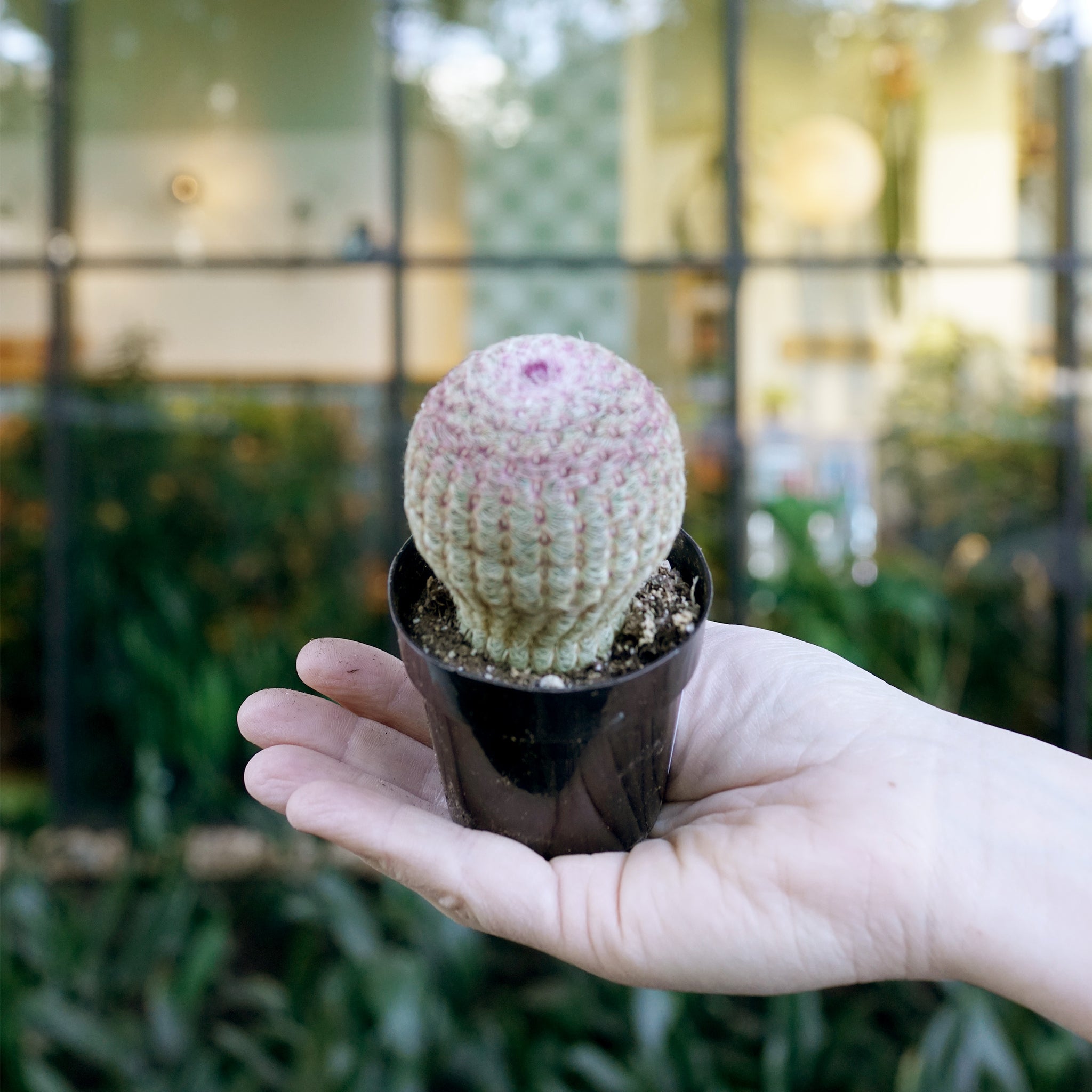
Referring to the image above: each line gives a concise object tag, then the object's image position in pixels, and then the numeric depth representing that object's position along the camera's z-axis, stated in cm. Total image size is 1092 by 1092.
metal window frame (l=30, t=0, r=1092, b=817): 98
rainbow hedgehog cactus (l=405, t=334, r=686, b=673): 32
